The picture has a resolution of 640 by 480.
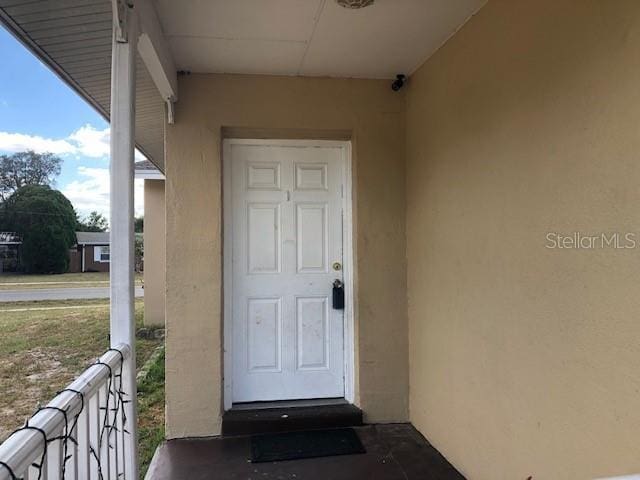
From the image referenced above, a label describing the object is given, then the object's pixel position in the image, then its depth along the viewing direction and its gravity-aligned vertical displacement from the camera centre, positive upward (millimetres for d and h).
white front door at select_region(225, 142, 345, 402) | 3096 -162
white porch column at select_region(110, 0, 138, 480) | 1743 +216
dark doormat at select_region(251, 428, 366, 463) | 2588 -1235
